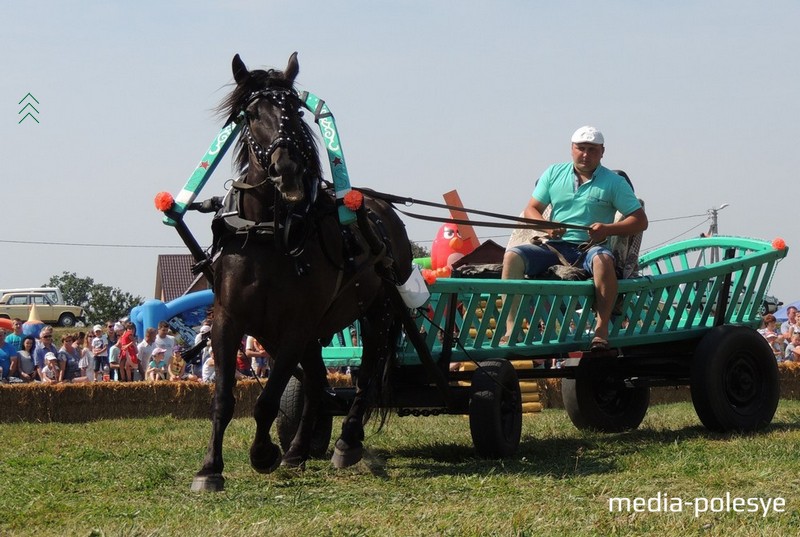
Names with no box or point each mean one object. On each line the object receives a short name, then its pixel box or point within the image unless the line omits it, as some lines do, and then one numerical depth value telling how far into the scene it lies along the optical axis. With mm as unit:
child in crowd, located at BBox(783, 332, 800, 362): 17859
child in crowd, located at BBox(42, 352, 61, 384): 16406
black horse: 6402
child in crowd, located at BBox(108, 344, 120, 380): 18094
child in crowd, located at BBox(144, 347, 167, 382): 17562
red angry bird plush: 21250
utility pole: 49181
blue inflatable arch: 25672
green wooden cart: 7898
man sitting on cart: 8711
